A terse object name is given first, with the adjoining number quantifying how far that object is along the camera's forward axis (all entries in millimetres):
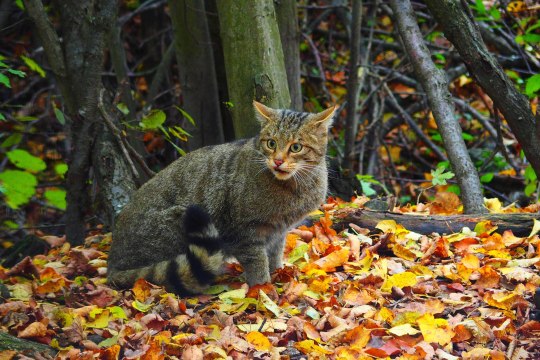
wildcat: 8562
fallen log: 9648
